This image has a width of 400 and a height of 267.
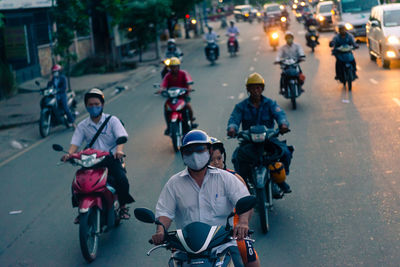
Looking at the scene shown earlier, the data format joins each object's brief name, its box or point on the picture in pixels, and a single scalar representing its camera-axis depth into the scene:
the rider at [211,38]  29.38
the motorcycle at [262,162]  6.92
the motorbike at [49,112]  14.69
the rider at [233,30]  31.98
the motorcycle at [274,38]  33.97
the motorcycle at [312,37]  28.84
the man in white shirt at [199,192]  4.59
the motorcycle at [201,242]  4.04
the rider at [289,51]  15.59
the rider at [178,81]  12.34
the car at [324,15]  41.16
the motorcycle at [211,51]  29.20
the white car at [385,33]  20.58
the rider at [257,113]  7.56
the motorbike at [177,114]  11.75
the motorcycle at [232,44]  31.98
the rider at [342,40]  16.83
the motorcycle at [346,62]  16.61
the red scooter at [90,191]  6.65
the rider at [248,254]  4.55
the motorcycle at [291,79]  14.93
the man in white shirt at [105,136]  7.43
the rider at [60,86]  15.11
